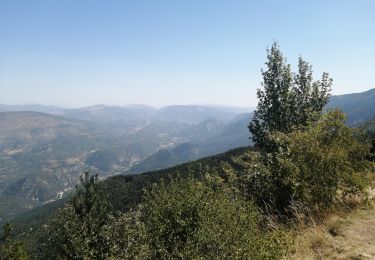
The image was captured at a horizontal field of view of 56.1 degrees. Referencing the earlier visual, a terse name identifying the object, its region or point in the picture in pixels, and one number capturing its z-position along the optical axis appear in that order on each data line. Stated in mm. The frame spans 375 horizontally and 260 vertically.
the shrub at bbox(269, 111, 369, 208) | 11836
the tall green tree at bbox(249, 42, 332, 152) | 24250
